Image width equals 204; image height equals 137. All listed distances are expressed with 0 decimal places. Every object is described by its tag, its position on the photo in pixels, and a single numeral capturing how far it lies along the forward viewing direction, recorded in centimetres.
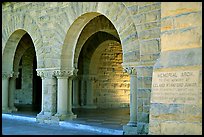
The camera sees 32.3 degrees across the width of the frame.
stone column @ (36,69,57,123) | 940
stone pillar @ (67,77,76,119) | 941
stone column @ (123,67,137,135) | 691
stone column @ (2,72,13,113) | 1168
